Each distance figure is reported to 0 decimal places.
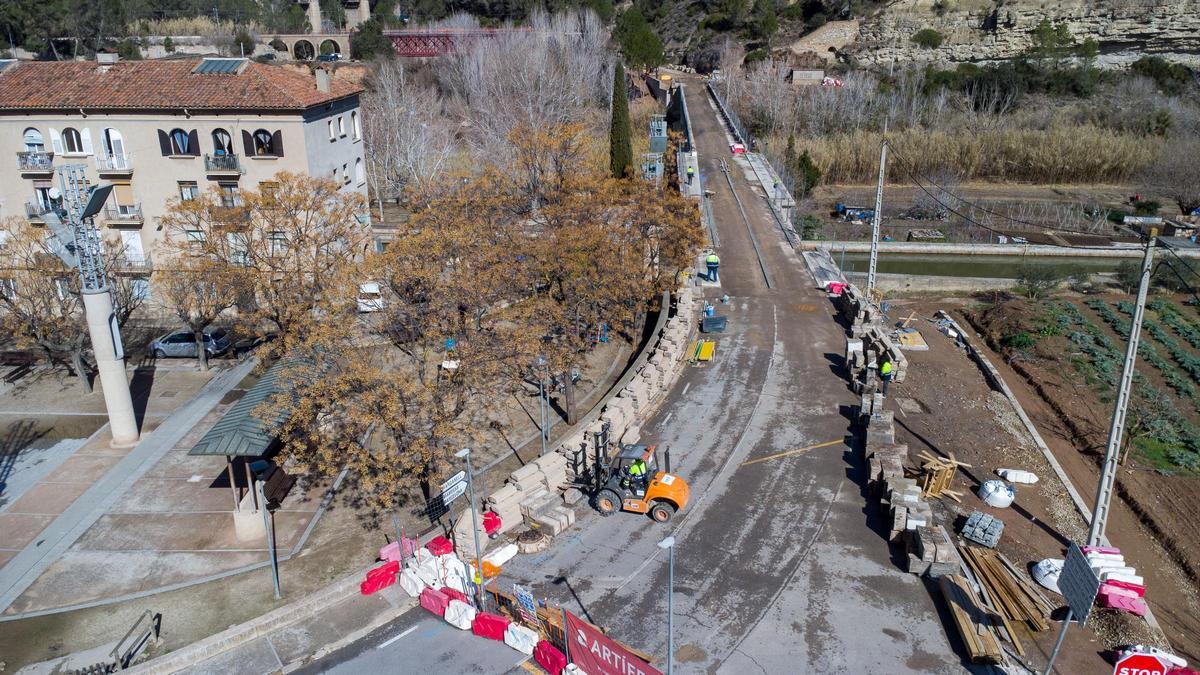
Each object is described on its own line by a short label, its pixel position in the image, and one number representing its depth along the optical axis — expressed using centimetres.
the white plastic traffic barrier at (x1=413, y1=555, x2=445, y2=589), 2344
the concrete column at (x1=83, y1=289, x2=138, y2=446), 3191
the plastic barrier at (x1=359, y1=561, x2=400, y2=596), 2361
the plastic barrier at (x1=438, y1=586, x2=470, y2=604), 2278
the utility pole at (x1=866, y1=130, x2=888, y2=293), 3856
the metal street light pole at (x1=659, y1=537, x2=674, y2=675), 1798
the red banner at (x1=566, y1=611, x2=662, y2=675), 1863
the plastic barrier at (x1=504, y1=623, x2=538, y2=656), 2125
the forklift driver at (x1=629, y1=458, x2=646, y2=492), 2656
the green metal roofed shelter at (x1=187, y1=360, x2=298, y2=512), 2612
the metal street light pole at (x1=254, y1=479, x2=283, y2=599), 2464
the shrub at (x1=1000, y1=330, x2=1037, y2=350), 4475
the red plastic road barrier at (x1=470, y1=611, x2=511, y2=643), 2169
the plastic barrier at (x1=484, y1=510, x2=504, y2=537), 2536
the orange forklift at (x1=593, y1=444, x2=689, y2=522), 2630
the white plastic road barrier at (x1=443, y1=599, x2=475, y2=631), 2212
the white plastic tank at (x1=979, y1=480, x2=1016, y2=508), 2848
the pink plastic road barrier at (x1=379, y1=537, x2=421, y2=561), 2442
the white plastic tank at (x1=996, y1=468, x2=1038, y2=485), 3036
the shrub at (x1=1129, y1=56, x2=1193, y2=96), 9656
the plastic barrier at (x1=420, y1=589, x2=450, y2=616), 2261
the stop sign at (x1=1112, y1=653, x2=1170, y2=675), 1848
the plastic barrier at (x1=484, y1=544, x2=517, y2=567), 2455
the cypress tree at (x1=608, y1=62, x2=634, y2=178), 6550
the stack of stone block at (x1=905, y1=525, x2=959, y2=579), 2362
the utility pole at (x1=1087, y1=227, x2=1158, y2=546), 2139
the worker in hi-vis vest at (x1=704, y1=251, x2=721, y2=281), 4722
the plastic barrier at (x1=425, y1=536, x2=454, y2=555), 2450
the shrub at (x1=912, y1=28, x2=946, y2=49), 11231
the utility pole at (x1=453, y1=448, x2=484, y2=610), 2100
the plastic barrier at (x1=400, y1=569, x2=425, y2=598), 2341
